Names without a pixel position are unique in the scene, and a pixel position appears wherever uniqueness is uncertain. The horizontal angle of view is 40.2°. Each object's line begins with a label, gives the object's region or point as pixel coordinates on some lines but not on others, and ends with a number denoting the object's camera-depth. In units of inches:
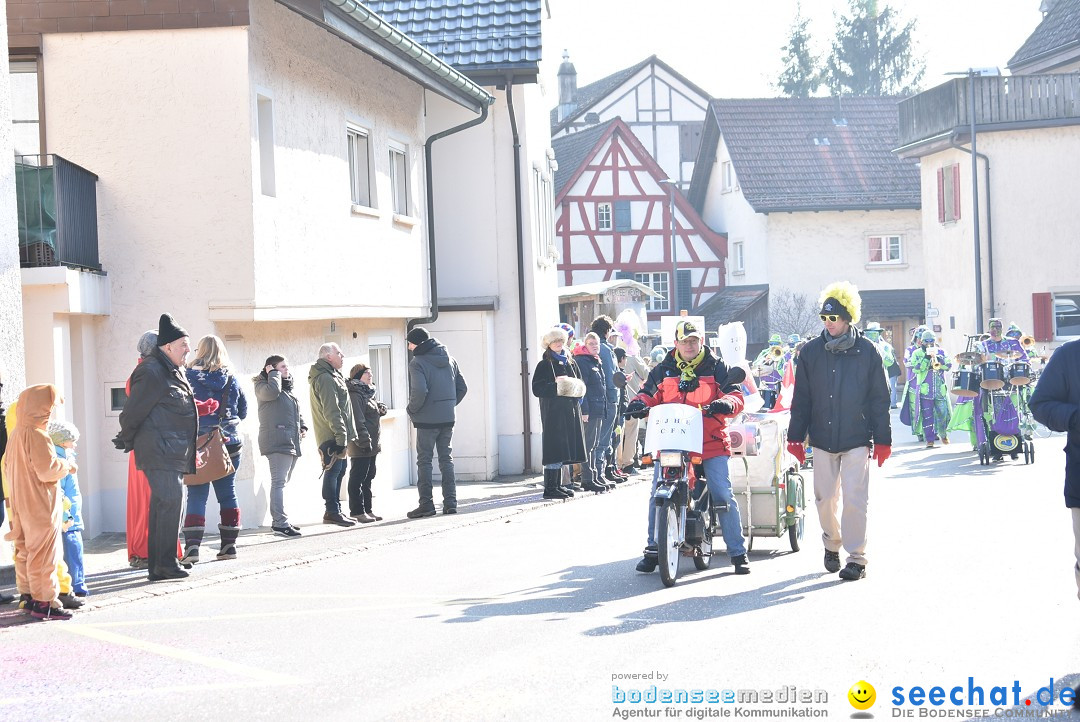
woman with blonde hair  475.8
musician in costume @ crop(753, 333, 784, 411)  902.7
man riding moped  414.6
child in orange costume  376.8
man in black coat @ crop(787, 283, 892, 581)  405.1
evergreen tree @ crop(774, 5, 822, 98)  3213.6
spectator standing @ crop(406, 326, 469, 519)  626.5
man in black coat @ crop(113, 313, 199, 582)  428.8
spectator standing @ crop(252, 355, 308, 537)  549.0
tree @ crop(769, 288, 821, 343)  2060.8
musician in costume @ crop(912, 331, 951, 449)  960.3
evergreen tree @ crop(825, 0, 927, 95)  3159.5
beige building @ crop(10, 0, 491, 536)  559.2
